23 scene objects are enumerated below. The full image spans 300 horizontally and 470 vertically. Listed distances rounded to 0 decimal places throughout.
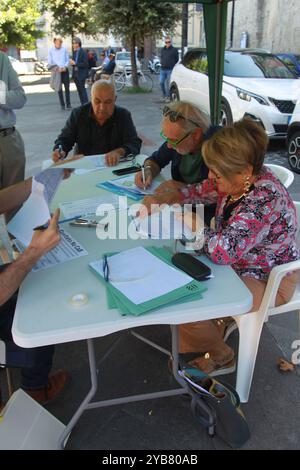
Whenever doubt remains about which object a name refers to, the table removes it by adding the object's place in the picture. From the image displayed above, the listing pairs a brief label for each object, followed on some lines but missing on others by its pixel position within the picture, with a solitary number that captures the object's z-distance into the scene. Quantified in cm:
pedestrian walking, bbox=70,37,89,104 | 1067
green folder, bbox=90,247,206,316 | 121
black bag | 163
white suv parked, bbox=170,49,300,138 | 610
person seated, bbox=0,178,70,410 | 132
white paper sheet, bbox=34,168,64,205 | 156
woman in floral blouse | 153
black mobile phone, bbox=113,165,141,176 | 260
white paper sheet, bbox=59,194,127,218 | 199
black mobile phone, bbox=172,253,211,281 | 136
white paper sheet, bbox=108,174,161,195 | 226
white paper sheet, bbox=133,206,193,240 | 167
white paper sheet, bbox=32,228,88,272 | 151
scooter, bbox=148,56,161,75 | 2328
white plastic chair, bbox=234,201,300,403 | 168
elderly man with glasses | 212
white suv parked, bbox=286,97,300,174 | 527
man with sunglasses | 1105
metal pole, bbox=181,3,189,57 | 1123
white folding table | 116
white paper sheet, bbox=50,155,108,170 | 273
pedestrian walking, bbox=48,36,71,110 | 980
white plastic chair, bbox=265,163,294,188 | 263
